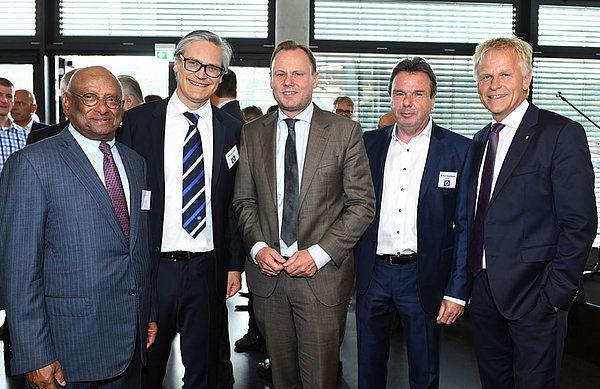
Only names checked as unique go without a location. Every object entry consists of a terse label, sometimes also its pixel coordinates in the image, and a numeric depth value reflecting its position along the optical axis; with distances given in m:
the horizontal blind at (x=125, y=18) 6.88
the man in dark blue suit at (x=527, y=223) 2.21
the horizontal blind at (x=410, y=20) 7.11
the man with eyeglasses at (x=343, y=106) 5.55
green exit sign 6.75
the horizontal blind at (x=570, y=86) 7.47
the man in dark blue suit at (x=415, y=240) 2.51
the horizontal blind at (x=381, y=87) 7.23
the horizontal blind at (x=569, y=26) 7.34
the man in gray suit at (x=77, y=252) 1.75
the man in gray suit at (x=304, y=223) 2.38
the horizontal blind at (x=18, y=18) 6.84
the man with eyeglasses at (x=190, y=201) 2.44
